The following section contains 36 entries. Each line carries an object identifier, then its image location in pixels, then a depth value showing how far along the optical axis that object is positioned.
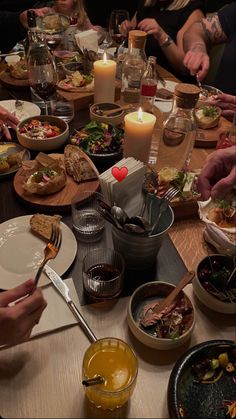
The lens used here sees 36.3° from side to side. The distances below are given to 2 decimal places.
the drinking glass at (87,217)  1.10
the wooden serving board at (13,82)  1.92
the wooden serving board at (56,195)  1.17
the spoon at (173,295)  0.83
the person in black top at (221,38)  2.31
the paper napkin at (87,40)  2.02
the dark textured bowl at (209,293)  0.87
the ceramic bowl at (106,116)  1.56
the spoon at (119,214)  0.91
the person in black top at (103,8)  3.10
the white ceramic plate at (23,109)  1.70
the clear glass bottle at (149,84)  1.62
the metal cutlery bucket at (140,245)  0.93
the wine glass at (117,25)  2.25
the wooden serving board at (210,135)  1.55
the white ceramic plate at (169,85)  1.97
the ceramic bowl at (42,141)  1.41
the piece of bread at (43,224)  1.07
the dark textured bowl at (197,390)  0.71
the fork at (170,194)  1.03
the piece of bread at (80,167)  1.27
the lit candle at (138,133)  1.27
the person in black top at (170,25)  2.46
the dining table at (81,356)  0.71
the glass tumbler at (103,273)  0.90
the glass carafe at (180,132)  1.26
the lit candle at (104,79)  1.67
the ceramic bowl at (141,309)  0.78
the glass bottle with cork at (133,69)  1.83
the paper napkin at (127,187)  0.95
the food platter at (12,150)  1.38
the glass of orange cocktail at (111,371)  0.68
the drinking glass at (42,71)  1.65
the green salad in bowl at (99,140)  1.40
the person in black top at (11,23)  2.89
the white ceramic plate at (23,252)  0.95
